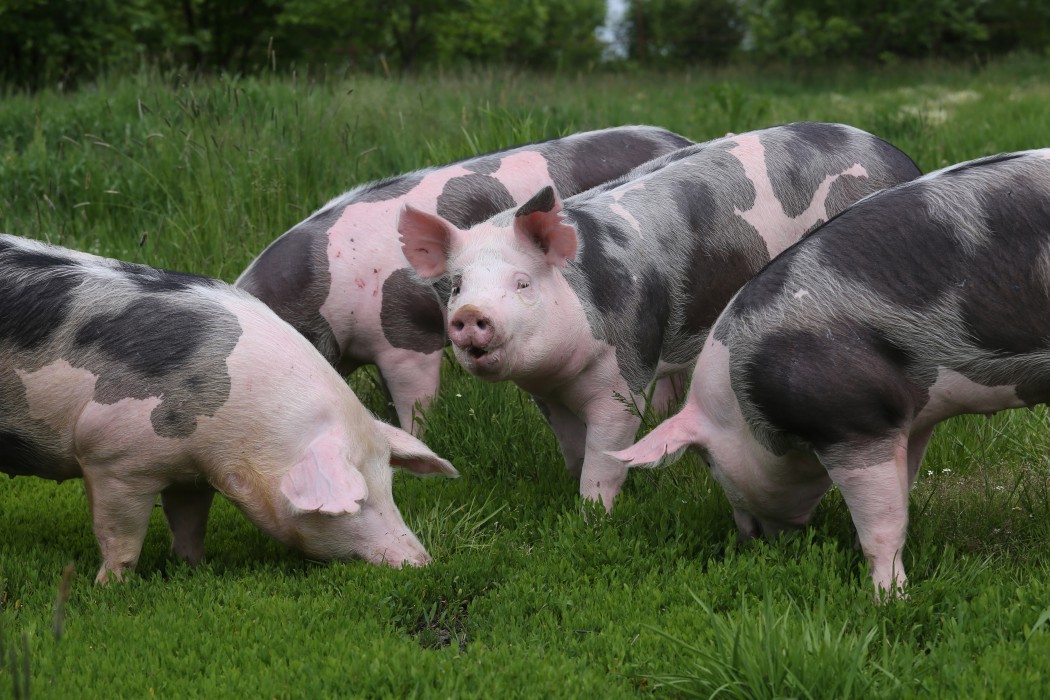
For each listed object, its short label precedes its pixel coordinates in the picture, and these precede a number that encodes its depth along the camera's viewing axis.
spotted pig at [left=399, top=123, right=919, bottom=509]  4.41
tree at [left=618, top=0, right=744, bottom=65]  31.81
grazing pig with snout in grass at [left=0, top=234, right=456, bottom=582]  4.23
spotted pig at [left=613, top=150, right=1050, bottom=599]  3.81
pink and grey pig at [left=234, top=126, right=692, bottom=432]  5.65
